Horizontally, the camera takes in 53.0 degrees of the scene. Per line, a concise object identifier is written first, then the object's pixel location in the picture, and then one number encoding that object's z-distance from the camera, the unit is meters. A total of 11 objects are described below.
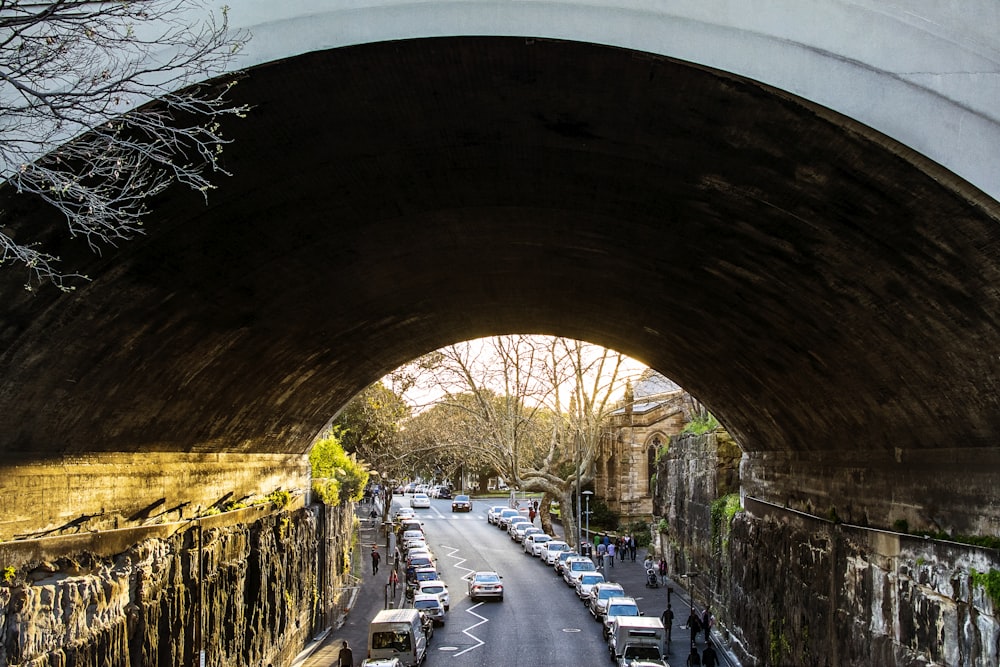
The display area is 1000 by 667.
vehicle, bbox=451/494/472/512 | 87.56
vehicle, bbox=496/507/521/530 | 68.31
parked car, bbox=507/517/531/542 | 61.38
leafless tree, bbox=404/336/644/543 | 43.81
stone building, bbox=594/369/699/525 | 67.75
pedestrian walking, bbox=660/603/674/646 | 28.20
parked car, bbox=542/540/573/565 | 47.22
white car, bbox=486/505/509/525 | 73.61
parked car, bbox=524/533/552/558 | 51.56
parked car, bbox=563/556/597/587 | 40.06
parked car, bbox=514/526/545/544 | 55.44
